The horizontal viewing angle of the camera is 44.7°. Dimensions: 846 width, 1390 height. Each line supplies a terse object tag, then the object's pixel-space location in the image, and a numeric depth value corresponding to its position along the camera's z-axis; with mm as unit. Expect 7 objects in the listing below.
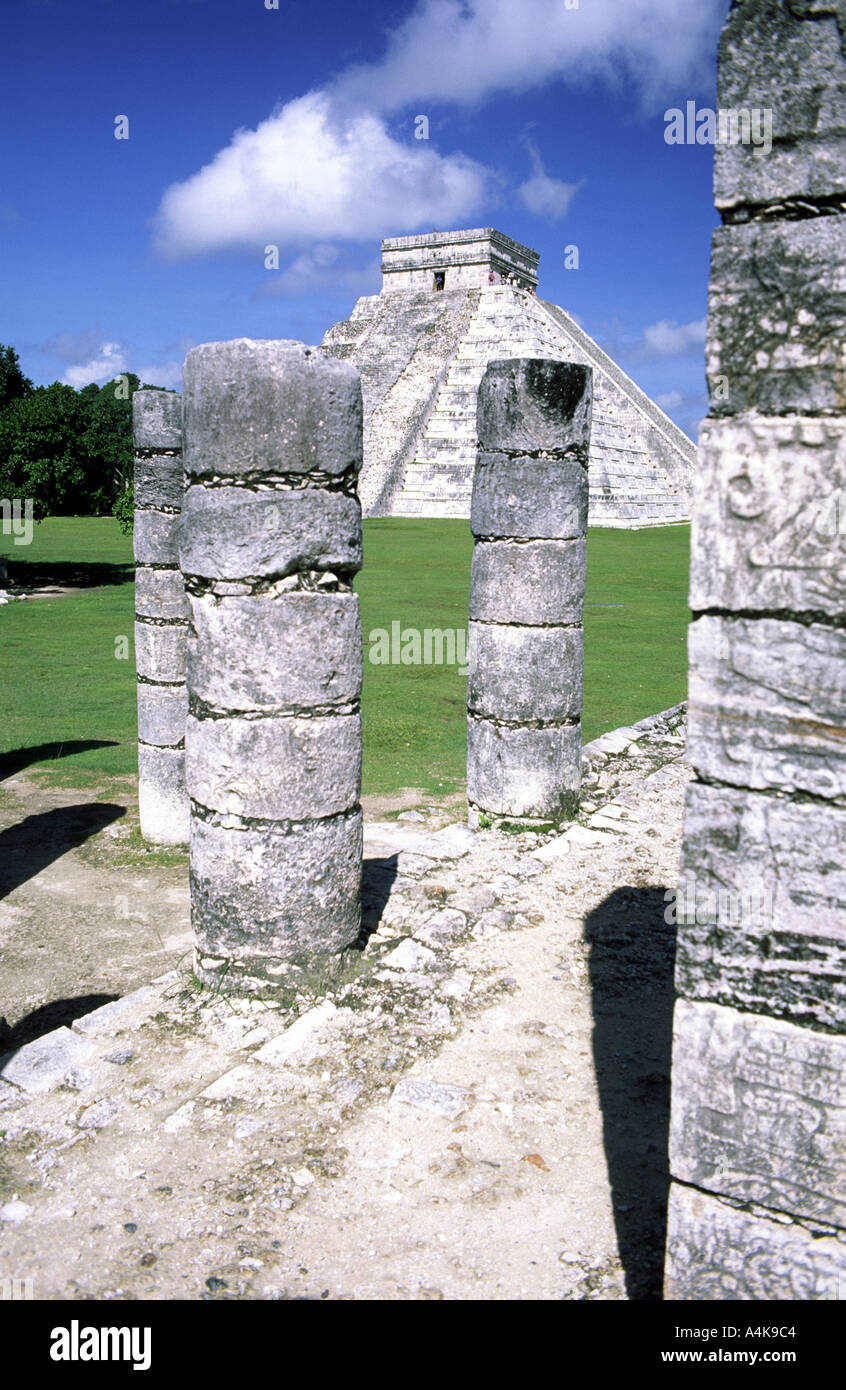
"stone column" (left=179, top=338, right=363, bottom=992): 4828
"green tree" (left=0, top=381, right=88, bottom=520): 19688
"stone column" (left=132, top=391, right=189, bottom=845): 7277
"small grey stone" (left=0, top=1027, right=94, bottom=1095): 4367
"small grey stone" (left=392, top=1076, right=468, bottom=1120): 4195
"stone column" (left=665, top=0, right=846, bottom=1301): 2469
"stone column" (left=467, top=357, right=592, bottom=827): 7449
